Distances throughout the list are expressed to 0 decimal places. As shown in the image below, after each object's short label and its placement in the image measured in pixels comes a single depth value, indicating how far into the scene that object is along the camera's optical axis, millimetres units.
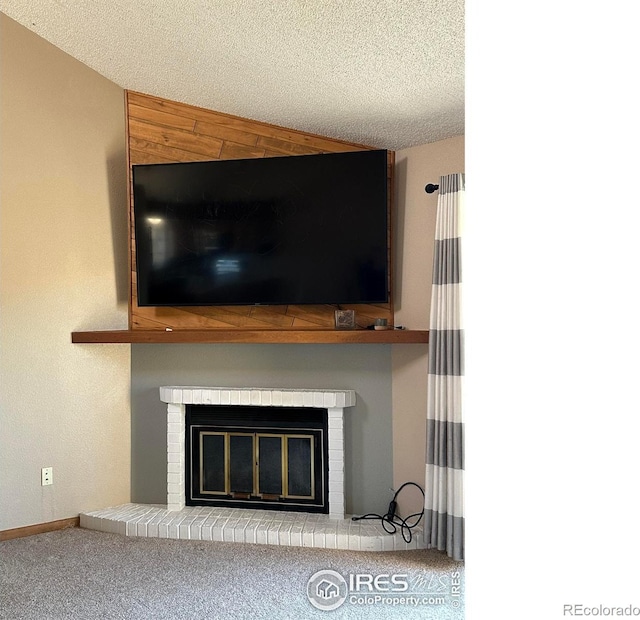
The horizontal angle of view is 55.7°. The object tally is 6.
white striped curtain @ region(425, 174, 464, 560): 3041
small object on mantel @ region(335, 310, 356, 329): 3572
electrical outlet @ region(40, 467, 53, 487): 3594
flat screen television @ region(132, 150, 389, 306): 3500
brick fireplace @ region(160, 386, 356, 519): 3625
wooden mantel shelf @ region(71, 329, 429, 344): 3324
